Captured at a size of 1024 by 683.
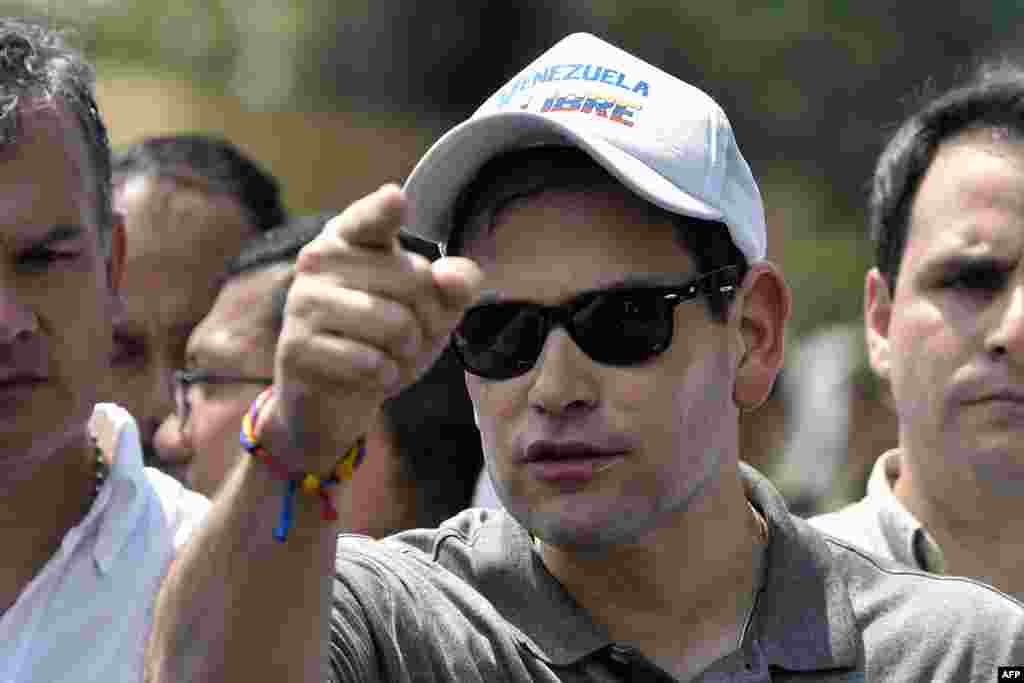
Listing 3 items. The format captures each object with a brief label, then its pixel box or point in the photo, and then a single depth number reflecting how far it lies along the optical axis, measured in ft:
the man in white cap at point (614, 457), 16.67
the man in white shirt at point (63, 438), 19.58
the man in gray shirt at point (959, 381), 22.99
